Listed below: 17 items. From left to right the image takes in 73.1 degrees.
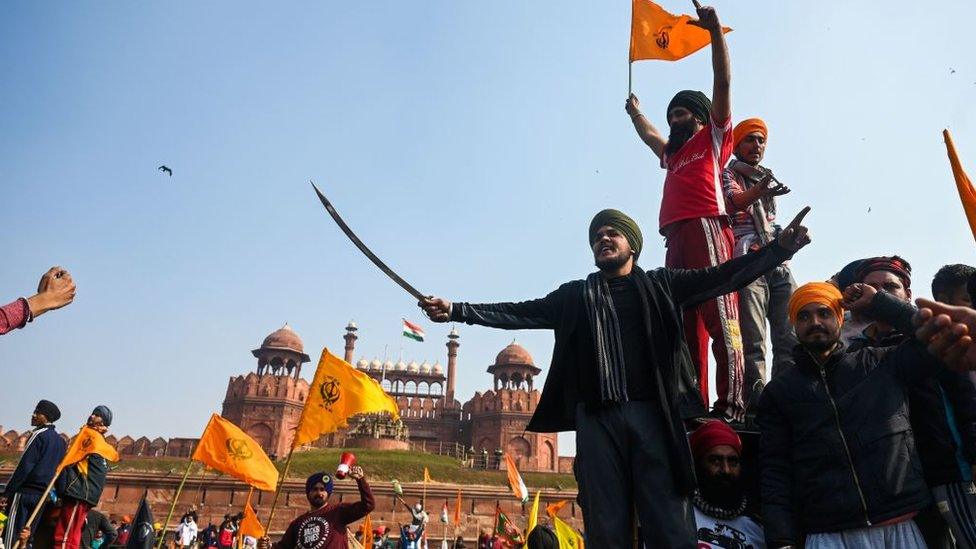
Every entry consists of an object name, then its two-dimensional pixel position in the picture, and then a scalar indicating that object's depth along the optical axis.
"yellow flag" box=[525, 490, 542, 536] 9.24
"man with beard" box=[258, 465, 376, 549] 4.54
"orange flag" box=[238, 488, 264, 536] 11.01
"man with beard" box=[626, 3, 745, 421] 3.40
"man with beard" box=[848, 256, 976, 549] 2.10
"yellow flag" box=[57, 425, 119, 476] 5.68
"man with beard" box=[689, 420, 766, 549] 2.50
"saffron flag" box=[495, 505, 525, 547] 12.55
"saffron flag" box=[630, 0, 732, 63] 4.78
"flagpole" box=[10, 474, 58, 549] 5.11
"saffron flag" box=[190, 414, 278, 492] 8.20
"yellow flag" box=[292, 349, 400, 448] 7.52
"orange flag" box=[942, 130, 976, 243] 2.72
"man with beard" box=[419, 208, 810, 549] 2.25
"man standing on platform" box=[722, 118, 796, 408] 3.74
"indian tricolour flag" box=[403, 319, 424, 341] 30.14
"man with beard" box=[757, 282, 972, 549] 2.10
